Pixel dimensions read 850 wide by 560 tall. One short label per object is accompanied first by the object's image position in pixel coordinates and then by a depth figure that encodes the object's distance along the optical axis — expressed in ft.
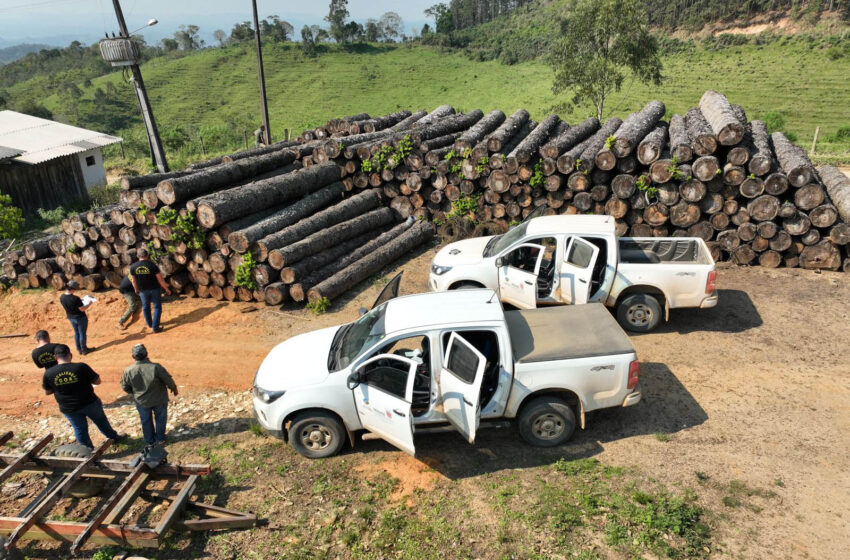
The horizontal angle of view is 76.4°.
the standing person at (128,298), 39.75
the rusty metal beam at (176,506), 19.35
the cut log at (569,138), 46.52
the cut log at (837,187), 40.06
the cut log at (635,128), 43.91
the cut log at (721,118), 40.50
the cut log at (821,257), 39.79
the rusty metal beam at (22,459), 21.26
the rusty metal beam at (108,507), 18.38
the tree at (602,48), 77.36
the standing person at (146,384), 24.11
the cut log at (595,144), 45.16
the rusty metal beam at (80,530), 19.13
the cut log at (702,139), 41.39
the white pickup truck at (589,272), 31.71
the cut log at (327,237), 40.91
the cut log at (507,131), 49.78
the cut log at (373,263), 40.89
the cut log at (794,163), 38.93
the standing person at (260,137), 85.51
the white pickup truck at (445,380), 21.93
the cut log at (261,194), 40.73
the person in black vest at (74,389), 23.82
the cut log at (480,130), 51.88
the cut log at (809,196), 38.75
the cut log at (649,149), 42.88
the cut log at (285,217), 40.60
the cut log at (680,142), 42.24
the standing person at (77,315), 35.55
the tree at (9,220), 48.78
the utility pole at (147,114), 66.33
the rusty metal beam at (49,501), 18.61
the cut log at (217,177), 41.22
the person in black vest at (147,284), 38.17
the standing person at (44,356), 26.22
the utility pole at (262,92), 82.42
